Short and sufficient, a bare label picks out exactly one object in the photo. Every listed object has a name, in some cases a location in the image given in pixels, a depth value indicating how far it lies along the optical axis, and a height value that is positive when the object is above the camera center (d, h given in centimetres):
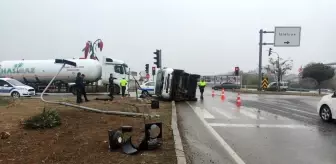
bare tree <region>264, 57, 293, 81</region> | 6588 +294
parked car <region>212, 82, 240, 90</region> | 6297 -86
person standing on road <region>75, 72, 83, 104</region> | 1696 -43
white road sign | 3666 +480
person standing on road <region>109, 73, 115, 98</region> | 2176 -39
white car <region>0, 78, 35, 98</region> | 2373 -83
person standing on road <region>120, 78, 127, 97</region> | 2570 -37
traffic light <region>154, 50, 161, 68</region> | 2125 +131
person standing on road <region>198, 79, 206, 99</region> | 2775 -34
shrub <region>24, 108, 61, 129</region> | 813 -104
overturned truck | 2145 -30
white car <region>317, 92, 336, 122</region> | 1173 -85
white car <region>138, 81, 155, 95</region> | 2940 -71
